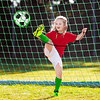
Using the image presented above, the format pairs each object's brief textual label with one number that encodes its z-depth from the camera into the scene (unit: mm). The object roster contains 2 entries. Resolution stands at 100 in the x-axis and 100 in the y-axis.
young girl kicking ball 7089
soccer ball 8354
